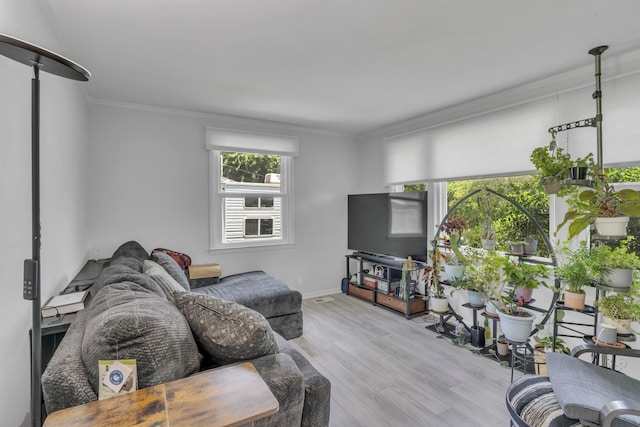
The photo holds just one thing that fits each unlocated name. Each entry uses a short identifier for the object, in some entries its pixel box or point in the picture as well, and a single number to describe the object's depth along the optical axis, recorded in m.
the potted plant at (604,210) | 1.85
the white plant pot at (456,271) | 3.05
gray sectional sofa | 1.09
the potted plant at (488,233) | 2.86
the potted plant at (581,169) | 2.04
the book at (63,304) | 1.68
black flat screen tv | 3.66
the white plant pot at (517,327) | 2.36
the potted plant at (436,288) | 3.25
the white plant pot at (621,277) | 1.93
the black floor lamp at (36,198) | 0.92
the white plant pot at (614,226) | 1.86
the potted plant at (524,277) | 2.51
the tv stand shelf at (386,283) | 3.73
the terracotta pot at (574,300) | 2.17
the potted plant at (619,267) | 1.93
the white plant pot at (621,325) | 1.90
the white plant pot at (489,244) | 2.85
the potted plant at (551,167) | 2.22
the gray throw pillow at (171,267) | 2.64
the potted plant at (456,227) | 3.20
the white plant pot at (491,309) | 2.68
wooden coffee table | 0.90
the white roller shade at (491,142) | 2.80
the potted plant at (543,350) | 2.25
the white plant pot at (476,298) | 2.86
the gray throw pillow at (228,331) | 1.36
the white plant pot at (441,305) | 3.25
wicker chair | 1.27
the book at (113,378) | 1.06
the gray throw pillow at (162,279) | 1.97
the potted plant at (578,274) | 2.03
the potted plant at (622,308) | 1.90
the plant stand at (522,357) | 2.40
